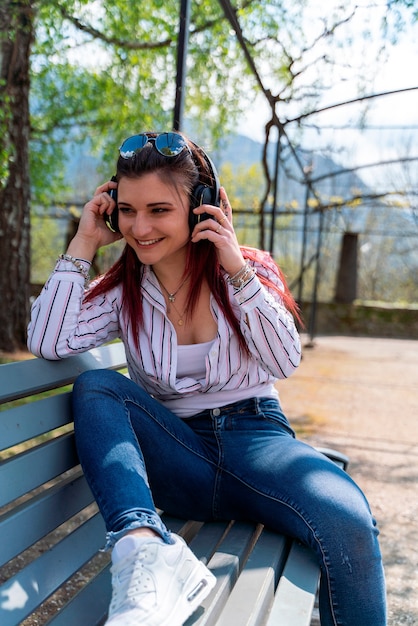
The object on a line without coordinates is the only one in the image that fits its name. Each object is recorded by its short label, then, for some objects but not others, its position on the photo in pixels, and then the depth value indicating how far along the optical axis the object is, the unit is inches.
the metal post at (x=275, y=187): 256.6
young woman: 66.7
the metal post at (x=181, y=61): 111.6
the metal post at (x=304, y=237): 410.3
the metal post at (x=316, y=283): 450.0
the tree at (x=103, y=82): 222.2
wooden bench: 58.6
